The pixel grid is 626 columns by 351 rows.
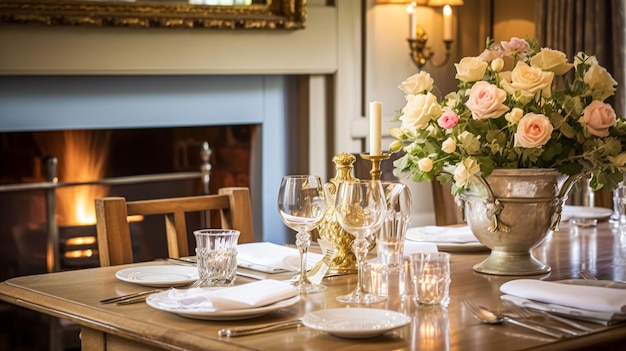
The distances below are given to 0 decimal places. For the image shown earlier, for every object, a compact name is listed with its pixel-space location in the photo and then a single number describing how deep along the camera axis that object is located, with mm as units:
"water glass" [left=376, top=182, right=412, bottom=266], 2047
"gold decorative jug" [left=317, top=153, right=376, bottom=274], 2176
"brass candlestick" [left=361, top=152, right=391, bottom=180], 2154
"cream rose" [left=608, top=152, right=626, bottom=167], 2117
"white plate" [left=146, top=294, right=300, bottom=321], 1685
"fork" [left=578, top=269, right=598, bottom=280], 2088
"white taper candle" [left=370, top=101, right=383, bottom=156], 2146
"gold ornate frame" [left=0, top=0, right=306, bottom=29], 3564
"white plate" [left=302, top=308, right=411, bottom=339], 1565
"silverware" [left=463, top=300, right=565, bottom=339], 1638
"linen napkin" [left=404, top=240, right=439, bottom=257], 2369
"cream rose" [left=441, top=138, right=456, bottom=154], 2086
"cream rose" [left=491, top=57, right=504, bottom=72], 2152
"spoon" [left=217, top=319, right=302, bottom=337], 1608
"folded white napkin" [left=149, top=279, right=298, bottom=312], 1702
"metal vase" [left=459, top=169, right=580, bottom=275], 2141
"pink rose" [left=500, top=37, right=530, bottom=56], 2224
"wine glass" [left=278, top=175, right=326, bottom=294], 2041
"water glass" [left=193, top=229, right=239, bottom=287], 1976
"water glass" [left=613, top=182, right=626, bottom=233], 2719
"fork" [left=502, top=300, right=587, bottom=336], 1656
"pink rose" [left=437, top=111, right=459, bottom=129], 2092
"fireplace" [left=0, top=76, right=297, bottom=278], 3812
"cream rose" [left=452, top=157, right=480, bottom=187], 2082
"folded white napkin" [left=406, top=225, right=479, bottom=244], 2535
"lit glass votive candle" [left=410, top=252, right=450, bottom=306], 1812
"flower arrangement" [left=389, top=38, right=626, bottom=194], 2084
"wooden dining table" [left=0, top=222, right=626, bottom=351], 1572
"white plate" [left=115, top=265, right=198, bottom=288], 2008
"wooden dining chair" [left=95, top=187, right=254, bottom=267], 2326
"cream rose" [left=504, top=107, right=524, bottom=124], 2057
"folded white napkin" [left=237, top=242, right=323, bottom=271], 2250
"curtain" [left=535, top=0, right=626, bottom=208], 4281
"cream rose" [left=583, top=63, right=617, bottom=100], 2133
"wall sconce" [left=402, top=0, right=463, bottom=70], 4602
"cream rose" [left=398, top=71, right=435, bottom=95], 2174
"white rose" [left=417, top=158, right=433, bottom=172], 2145
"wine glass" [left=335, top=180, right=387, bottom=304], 1913
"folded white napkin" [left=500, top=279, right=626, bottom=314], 1733
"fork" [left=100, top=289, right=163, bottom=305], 1871
